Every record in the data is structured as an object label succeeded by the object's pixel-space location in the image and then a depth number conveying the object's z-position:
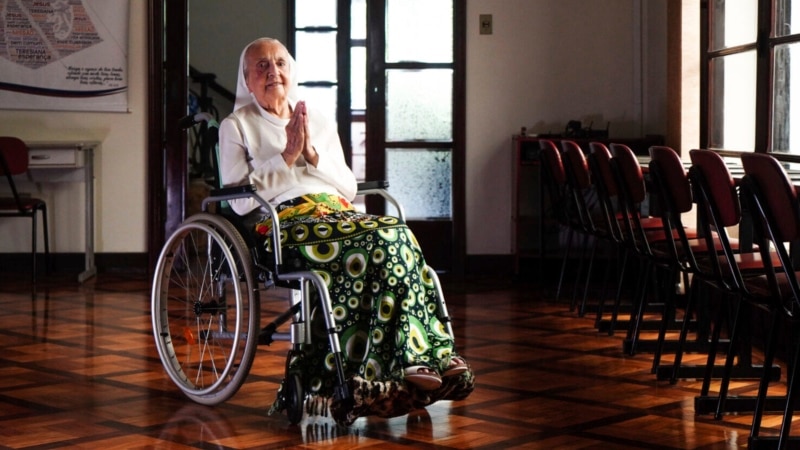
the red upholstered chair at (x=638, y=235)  4.39
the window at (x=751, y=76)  5.17
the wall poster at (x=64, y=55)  7.19
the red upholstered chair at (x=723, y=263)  3.33
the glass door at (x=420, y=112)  7.25
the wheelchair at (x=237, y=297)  3.37
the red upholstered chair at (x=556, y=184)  5.68
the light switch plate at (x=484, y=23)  7.24
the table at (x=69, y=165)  6.85
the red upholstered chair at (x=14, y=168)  6.55
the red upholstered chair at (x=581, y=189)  5.30
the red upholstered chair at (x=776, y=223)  2.87
